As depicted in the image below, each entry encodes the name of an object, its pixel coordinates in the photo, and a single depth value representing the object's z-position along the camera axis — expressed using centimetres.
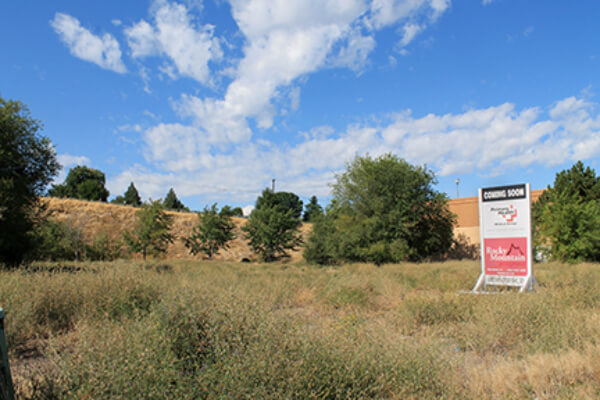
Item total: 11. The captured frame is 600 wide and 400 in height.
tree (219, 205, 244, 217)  4344
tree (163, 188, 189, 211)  8535
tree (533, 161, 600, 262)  2600
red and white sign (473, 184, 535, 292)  1136
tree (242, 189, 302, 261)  4412
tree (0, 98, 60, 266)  1650
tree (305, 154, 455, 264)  3167
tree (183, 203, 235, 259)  4175
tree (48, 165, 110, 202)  7225
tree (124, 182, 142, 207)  8506
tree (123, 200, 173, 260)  3512
